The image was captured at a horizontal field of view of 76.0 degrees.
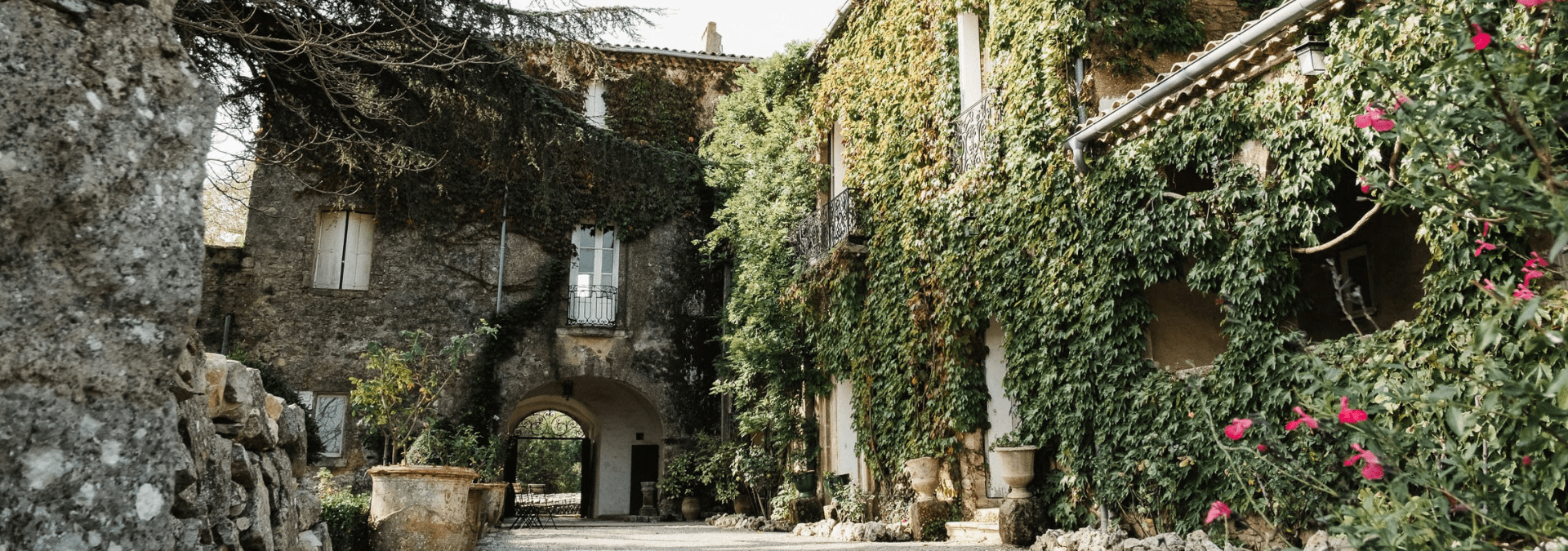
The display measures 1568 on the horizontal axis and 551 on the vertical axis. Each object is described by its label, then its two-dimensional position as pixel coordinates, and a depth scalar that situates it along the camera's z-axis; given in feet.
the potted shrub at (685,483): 51.88
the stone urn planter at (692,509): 53.21
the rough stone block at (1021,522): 27.86
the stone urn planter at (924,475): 33.40
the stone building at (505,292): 49.98
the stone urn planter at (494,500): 37.97
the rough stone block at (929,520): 32.42
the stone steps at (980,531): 29.91
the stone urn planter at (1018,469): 28.25
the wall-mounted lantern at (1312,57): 21.25
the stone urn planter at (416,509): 22.94
